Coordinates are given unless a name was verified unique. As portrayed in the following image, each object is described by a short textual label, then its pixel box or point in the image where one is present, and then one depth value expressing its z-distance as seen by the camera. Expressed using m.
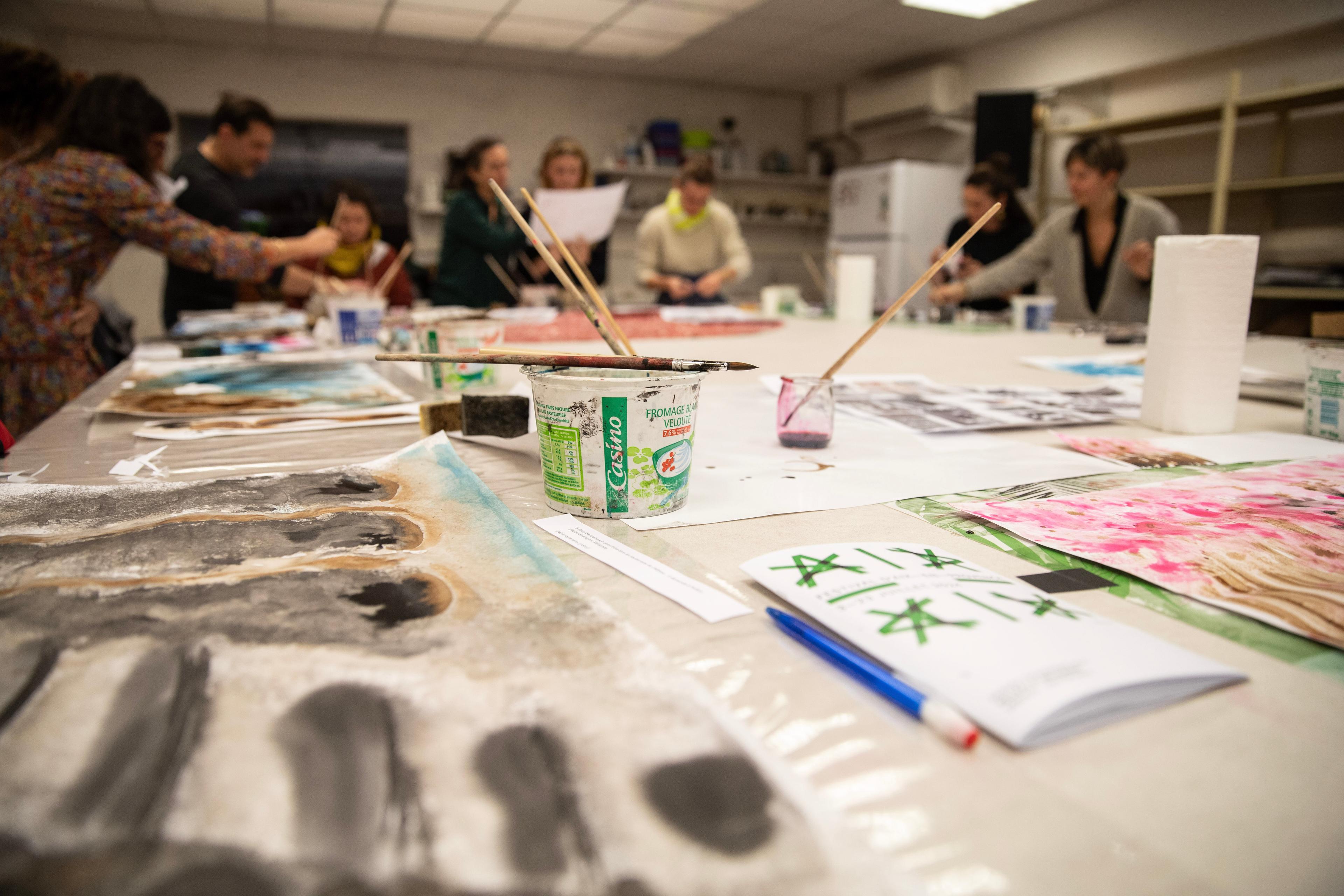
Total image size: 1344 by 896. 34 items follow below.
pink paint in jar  0.88
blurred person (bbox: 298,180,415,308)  3.35
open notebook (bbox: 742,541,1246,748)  0.35
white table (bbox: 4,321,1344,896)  0.28
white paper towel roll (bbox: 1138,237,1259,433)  0.90
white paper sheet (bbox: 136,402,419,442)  0.97
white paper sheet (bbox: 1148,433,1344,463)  0.84
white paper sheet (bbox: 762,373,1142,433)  1.02
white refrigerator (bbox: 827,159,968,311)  5.54
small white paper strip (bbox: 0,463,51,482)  0.76
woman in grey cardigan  2.60
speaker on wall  4.88
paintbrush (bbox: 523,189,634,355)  0.71
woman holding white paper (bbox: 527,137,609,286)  3.09
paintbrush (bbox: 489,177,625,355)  0.68
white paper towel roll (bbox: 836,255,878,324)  2.60
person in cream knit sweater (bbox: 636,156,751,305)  3.51
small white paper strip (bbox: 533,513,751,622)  0.47
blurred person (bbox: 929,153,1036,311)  3.28
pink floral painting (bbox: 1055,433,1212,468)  0.82
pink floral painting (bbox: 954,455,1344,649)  0.48
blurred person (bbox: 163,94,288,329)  2.39
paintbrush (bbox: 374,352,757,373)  0.59
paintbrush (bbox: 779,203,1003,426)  0.68
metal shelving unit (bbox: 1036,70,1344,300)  3.64
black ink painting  0.27
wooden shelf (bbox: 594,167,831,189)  6.21
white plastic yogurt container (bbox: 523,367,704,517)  0.60
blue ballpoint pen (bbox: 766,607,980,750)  0.34
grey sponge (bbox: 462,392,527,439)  0.87
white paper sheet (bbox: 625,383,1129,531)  0.69
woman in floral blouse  1.51
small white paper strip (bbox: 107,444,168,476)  0.79
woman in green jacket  2.84
